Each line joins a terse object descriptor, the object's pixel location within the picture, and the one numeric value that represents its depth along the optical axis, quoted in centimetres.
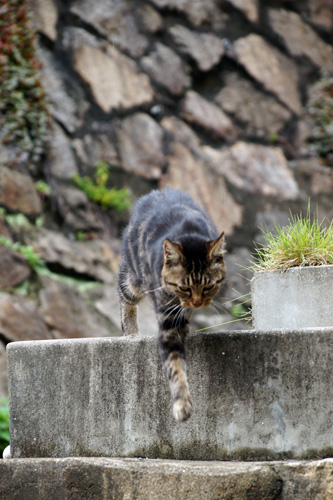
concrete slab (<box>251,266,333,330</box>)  646
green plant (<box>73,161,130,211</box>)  1257
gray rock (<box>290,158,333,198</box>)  1491
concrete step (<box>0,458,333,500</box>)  496
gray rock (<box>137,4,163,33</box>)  1445
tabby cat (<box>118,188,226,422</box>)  572
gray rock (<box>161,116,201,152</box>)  1411
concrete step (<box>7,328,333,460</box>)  544
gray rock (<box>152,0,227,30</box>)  1496
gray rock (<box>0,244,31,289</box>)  1047
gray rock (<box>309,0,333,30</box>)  1622
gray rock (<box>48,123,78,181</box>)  1236
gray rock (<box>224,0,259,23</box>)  1547
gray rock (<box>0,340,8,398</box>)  961
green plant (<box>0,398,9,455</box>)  911
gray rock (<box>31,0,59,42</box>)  1309
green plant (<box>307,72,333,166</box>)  1526
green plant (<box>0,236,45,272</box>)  1078
